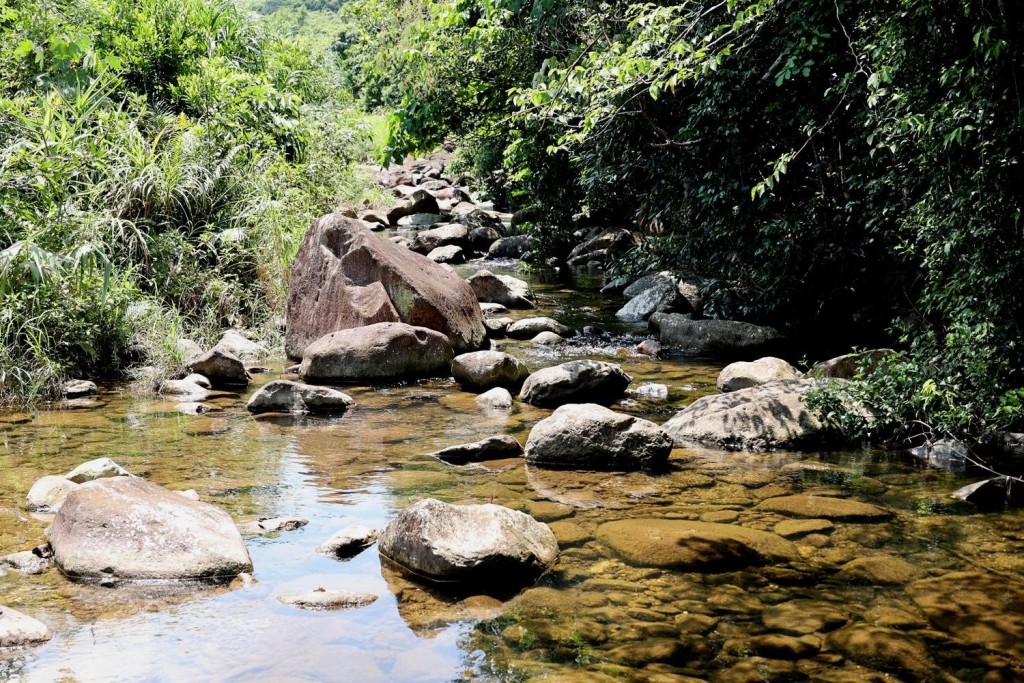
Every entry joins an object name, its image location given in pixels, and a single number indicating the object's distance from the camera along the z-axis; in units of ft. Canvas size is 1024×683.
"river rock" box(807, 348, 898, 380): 23.94
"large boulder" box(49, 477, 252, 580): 12.68
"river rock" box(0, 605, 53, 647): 10.58
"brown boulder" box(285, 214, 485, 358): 29.22
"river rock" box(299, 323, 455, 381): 27.12
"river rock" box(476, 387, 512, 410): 24.13
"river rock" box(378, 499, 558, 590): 12.89
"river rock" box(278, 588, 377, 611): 12.04
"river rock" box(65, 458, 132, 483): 16.20
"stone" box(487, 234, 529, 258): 57.57
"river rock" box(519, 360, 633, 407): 24.41
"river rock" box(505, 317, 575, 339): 34.32
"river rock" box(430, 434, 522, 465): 19.11
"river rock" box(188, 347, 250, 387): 26.48
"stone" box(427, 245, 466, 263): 54.95
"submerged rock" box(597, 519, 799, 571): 13.67
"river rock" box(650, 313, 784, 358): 30.63
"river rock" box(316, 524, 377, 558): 13.99
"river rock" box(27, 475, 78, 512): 15.57
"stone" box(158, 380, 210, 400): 25.27
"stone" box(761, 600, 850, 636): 11.48
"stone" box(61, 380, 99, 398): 24.72
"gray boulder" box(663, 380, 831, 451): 20.06
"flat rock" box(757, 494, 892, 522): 15.62
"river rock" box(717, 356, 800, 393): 24.49
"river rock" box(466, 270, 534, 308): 40.86
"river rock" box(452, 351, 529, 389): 26.02
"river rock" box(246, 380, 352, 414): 23.38
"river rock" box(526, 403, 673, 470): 18.63
